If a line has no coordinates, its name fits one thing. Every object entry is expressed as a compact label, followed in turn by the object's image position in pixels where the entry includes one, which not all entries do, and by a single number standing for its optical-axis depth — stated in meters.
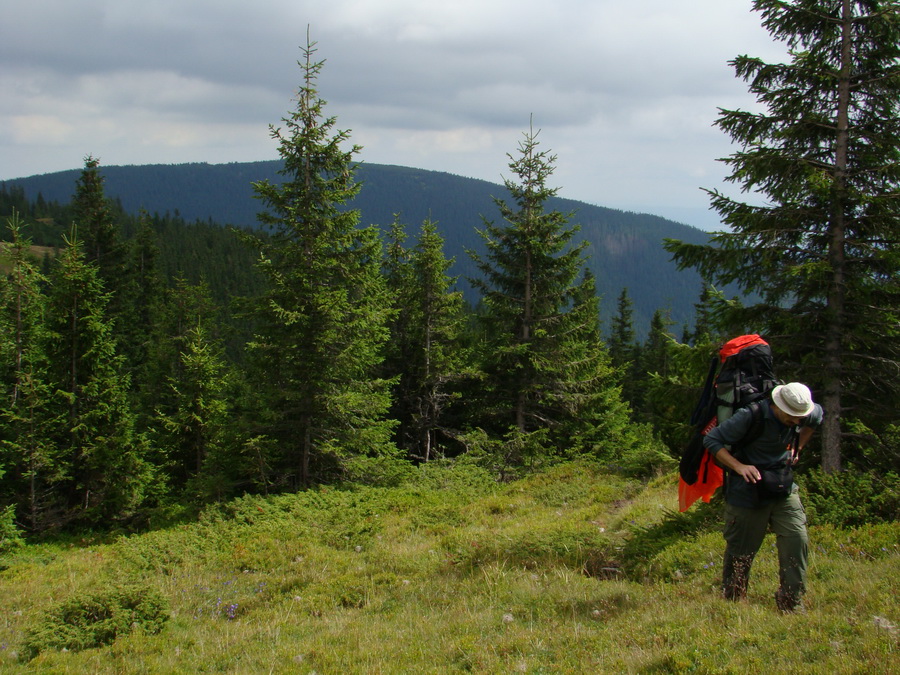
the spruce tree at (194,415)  22.62
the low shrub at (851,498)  7.68
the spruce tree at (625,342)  55.28
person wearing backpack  4.89
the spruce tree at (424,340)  25.28
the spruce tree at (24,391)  19.23
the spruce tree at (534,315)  21.56
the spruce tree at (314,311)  16.19
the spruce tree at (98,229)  34.38
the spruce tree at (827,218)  8.82
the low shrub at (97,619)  6.41
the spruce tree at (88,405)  19.69
